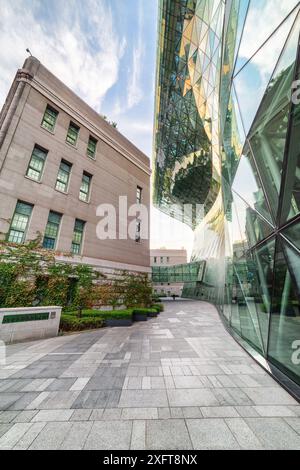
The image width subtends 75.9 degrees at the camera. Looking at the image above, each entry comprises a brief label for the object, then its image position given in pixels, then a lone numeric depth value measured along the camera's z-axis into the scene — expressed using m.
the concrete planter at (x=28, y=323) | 8.71
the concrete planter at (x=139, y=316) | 15.49
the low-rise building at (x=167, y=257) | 76.94
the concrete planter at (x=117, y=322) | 13.36
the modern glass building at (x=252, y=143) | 5.04
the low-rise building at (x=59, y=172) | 13.77
